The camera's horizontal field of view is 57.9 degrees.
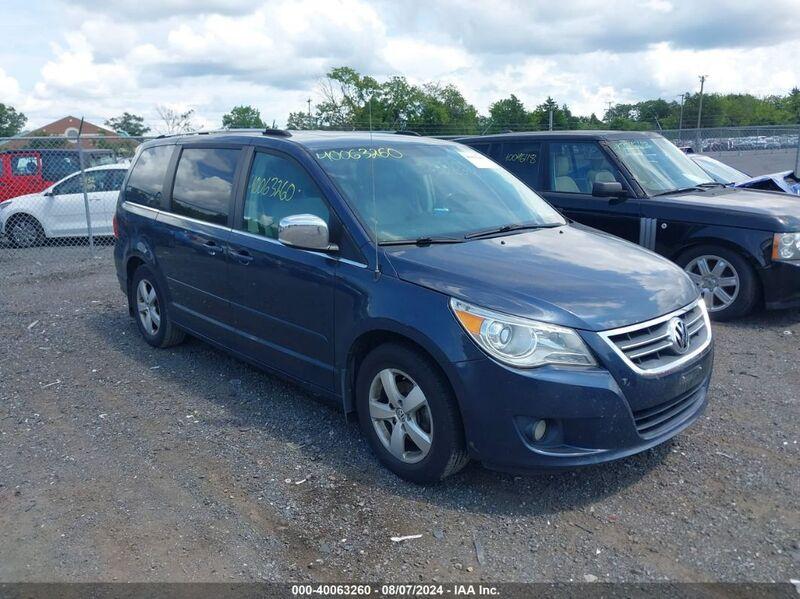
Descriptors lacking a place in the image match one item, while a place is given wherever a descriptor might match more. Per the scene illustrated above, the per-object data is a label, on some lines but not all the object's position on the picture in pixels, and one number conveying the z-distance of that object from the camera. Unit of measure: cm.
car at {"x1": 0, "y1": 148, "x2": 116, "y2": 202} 1500
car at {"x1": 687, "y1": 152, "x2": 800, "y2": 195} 935
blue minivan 340
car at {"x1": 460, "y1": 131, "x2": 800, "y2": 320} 659
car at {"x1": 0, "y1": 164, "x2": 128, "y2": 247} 1305
